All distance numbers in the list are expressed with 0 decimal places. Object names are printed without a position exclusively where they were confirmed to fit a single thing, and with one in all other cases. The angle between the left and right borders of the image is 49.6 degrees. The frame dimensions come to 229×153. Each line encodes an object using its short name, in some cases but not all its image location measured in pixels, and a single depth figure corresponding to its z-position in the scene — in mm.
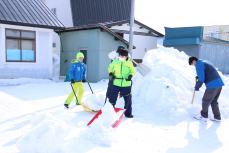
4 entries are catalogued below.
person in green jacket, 5902
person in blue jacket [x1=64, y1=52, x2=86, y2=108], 7047
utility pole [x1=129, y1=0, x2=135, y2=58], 10859
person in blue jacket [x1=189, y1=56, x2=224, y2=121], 5840
